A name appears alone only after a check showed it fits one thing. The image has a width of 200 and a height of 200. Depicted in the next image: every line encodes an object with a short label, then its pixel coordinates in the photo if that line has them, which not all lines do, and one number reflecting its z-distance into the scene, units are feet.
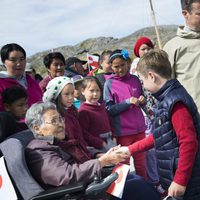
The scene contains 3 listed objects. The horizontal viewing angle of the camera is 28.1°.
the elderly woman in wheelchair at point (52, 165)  7.96
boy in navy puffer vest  7.98
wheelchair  7.68
